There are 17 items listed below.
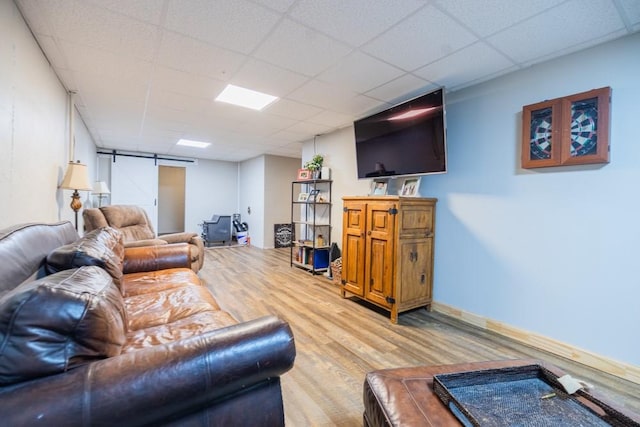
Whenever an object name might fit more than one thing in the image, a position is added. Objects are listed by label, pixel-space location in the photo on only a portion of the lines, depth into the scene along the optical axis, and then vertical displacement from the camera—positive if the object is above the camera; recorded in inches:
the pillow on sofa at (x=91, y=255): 50.4 -9.4
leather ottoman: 35.8 -26.5
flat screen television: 100.0 +30.4
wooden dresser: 103.7 -15.6
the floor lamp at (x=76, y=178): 103.8 +11.4
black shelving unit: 170.4 -12.5
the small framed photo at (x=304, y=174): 176.1 +23.9
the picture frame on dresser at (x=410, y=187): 118.8 +11.4
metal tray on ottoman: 34.7 -26.0
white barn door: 247.4 +23.8
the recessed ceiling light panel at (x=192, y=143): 206.7 +51.6
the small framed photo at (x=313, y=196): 168.6 +10.0
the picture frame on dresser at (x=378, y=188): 131.2 +11.7
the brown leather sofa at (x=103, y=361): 26.0 -17.0
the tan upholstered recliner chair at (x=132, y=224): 125.3 -8.0
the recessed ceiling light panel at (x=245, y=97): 113.6 +49.5
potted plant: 172.6 +28.4
